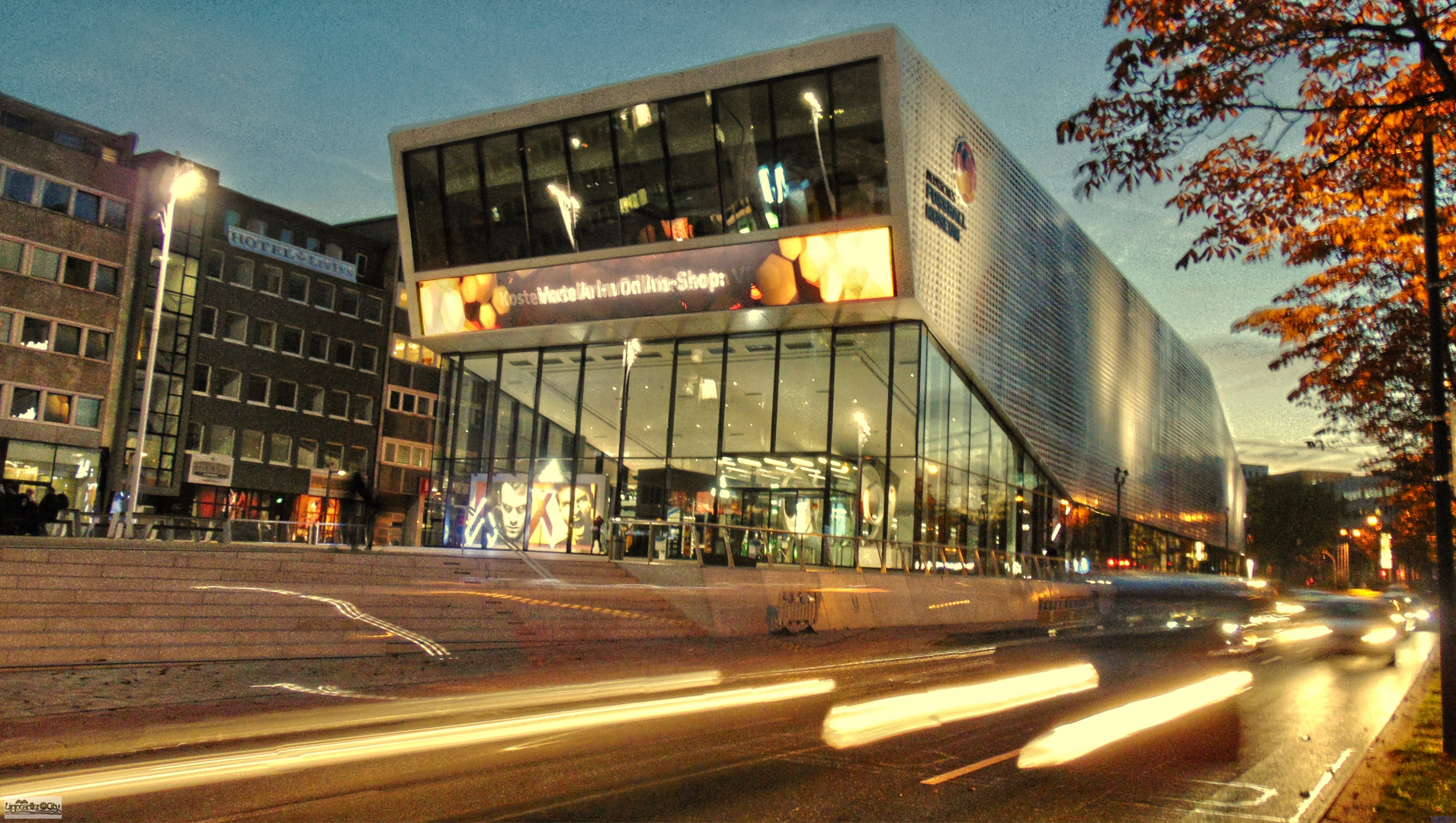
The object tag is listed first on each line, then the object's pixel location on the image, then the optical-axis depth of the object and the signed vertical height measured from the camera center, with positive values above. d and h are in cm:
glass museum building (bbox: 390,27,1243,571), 2852 +741
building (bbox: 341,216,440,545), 6169 +665
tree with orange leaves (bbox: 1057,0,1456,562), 849 +425
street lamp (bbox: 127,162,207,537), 2802 +785
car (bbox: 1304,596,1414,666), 2952 -183
